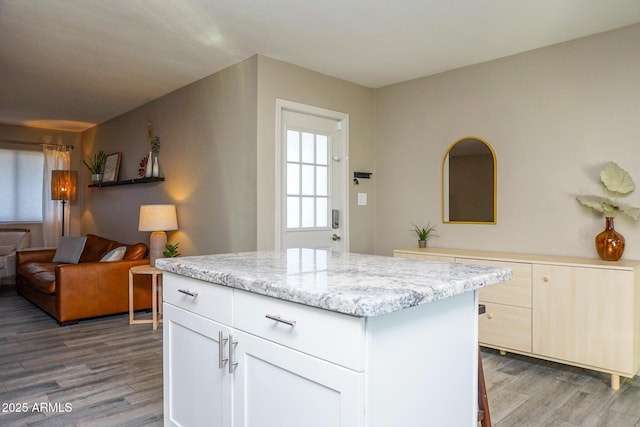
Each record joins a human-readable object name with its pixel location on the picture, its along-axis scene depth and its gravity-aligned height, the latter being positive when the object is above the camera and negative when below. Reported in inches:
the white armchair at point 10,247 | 234.5 -18.7
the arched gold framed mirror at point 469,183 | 148.6 +11.6
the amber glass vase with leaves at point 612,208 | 116.5 +2.1
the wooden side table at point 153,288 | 159.2 -28.8
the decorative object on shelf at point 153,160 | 194.5 +24.6
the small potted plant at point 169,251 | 165.2 -14.3
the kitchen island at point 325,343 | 43.3 -15.3
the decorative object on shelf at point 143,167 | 203.5 +22.8
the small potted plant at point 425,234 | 161.8 -7.2
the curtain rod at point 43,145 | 254.7 +43.1
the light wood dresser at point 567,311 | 106.8 -25.9
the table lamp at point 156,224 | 167.5 -3.9
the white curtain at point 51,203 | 264.7 +6.5
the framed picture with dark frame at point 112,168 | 232.5 +25.4
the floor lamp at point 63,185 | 259.8 +17.5
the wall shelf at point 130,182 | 193.2 +15.9
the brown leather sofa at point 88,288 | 161.0 -29.4
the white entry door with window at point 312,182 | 153.7 +12.4
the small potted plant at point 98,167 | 248.2 +27.4
